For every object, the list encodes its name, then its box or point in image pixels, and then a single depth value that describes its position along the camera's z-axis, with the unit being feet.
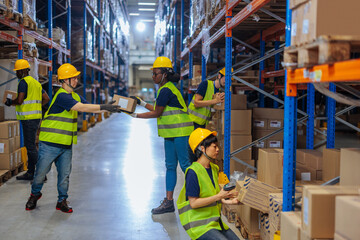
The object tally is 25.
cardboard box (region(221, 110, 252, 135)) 16.97
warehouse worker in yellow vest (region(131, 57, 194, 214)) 15.17
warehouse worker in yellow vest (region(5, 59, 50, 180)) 20.18
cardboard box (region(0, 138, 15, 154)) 20.38
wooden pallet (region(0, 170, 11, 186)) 19.23
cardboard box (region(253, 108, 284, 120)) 18.08
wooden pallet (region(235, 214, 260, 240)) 11.89
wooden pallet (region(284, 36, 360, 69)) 6.48
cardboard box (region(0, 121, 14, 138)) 20.42
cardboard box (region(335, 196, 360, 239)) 6.06
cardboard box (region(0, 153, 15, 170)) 20.42
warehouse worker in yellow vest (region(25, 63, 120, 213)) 14.28
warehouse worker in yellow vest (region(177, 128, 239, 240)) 9.12
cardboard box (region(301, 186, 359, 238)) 7.14
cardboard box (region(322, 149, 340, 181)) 12.21
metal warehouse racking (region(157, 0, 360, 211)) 7.16
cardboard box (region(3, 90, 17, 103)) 20.79
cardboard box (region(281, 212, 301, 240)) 7.87
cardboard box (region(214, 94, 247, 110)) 17.17
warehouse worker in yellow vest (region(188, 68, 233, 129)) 17.11
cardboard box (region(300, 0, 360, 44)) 7.20
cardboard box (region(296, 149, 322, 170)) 13.84
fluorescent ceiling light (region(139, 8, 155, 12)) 125.04
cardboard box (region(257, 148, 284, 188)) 12.68
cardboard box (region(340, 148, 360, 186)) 8.06
